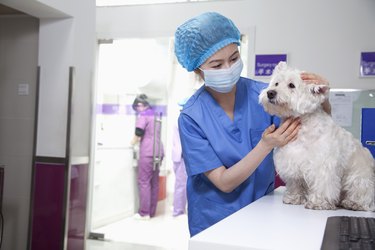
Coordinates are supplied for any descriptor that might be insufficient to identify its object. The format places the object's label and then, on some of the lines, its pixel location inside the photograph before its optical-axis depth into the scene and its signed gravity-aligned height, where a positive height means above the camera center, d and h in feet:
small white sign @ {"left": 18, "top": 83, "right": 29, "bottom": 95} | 10.43 +0.66
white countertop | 2.56 -0.80
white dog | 4.07 -0.32
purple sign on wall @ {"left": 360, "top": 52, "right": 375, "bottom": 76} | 10.25 +1.73
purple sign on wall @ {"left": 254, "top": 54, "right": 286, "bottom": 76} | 10.94 +1.75
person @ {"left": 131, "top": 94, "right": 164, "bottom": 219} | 15.87 -1.57
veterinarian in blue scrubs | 4.55 -0.01
